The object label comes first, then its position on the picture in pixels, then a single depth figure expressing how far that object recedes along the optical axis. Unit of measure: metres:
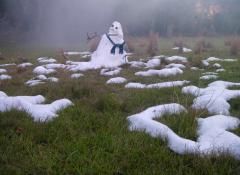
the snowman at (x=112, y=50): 6.15
